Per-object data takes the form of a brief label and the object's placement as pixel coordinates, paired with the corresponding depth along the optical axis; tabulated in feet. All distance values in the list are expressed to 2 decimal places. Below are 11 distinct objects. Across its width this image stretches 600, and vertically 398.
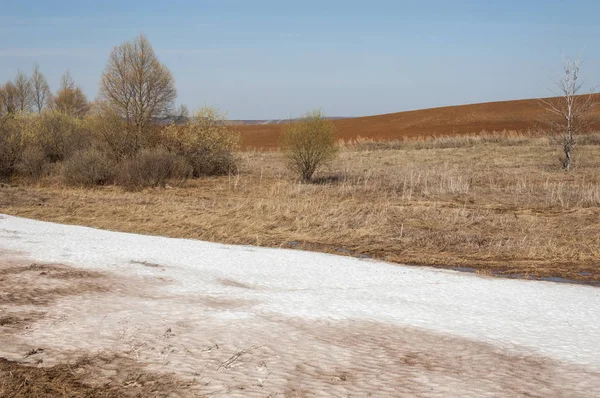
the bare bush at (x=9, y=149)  105.19
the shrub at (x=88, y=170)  92.53
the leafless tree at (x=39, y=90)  240.32
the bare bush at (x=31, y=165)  104.17
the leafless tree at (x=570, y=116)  94.84
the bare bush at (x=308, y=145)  93.81
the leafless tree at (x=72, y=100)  231.09
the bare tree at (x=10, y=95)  216.95
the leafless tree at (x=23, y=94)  229.45
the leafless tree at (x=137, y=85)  105.19
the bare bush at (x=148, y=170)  88.28
